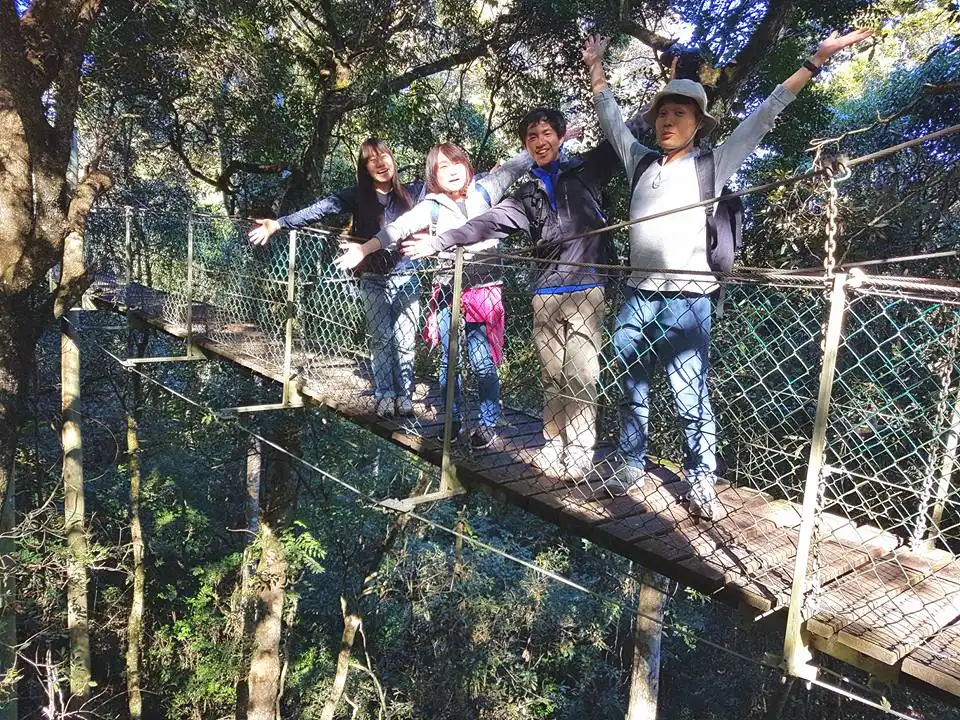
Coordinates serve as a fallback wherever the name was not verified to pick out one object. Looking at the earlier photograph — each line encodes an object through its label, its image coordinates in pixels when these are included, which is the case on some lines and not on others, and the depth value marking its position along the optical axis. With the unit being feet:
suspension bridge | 3.88
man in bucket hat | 5.27
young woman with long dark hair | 7.66
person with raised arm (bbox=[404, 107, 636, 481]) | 5.96
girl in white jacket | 6.58
